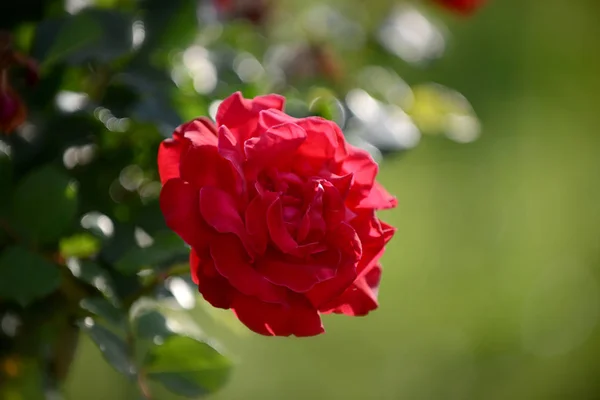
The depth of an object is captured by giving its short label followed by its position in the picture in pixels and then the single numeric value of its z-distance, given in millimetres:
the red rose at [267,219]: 914
